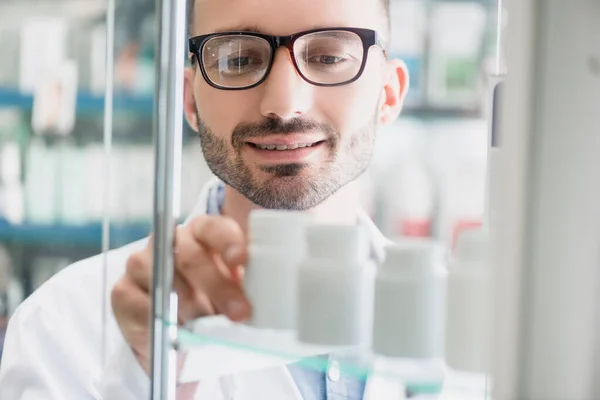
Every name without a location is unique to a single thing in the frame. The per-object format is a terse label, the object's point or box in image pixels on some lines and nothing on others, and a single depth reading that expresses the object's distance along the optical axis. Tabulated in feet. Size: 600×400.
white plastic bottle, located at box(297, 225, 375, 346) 2.51
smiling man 2.76
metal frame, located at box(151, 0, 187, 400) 3.01
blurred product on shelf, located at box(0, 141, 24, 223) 5.29
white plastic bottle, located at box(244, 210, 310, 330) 2.68
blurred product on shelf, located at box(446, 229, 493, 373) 2.23
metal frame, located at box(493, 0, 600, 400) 1.94
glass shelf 2.37
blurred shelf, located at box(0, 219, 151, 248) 5.37
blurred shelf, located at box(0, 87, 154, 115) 5.58
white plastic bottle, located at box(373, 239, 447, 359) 2.33
